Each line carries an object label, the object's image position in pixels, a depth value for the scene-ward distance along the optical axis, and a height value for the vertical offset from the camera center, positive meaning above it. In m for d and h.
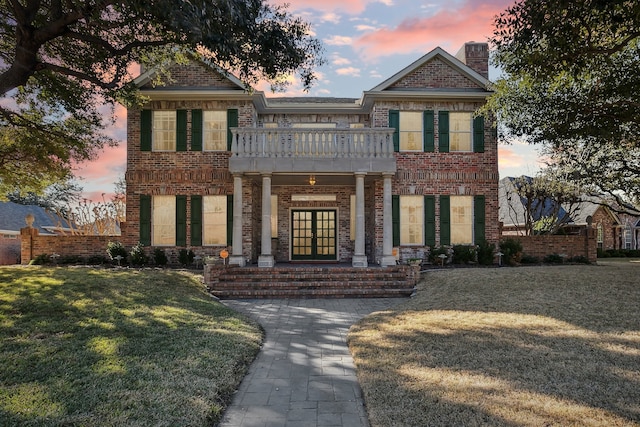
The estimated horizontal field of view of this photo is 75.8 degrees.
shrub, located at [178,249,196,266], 14.95 -1.06
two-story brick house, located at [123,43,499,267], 15.33 +2.44
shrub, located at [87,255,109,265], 15.15 -1.18
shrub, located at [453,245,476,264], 15.07 -0.99
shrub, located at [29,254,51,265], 14.98 -1.16
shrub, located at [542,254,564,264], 16.08 -1.23
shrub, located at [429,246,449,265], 15.05 -0.96
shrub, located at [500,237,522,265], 15.41 -0.87
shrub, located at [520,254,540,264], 15.92 -1.25
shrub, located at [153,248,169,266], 14.88 -1.08
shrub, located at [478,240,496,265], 15.08 -0.96
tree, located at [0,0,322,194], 7.07 +3.68
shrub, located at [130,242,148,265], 14.76 -1.00
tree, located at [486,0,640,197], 7.00 +3.44
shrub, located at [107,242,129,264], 14.80 -0.83
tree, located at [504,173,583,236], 20.64 +1.79
